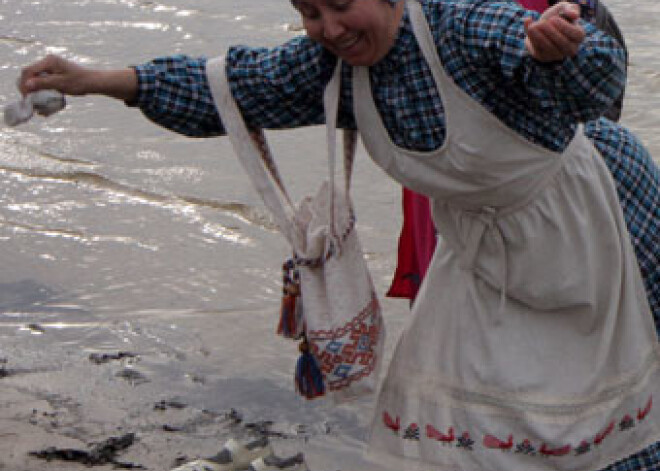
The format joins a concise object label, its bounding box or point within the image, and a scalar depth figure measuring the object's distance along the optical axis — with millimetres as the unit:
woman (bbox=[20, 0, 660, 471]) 5543
